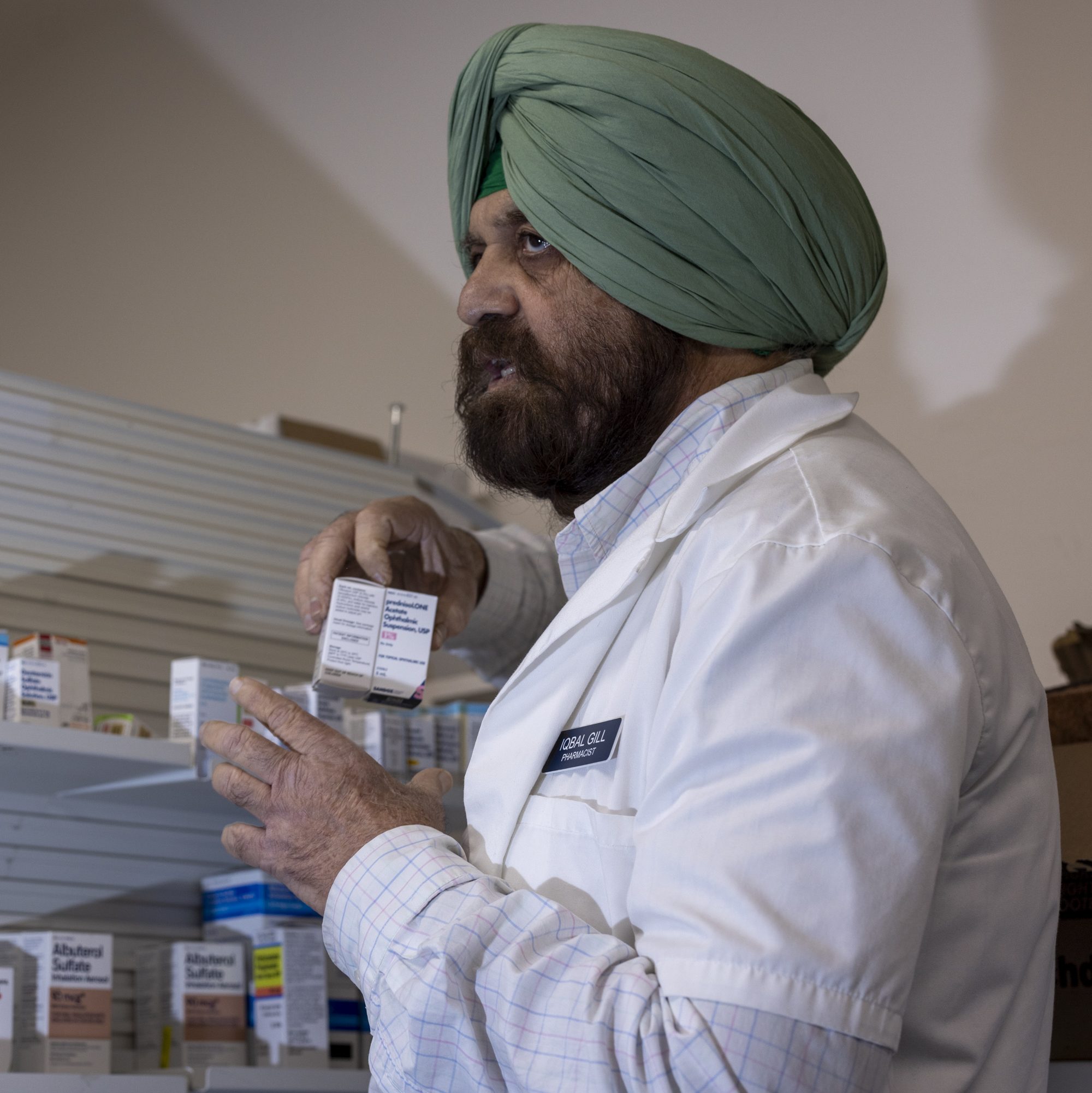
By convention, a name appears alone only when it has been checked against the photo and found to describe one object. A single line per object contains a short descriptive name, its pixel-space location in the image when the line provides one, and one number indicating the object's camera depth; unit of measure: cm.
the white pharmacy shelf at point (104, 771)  163
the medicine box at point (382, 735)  194
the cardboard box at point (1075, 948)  138
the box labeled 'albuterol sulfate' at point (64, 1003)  165
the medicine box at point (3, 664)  168
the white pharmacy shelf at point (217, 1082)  154
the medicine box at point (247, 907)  193
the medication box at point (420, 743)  202
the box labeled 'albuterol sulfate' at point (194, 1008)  181
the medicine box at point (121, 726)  178
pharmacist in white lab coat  80
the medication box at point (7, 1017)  157
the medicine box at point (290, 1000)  182
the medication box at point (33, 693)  167
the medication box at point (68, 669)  173
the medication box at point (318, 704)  191
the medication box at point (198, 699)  180
